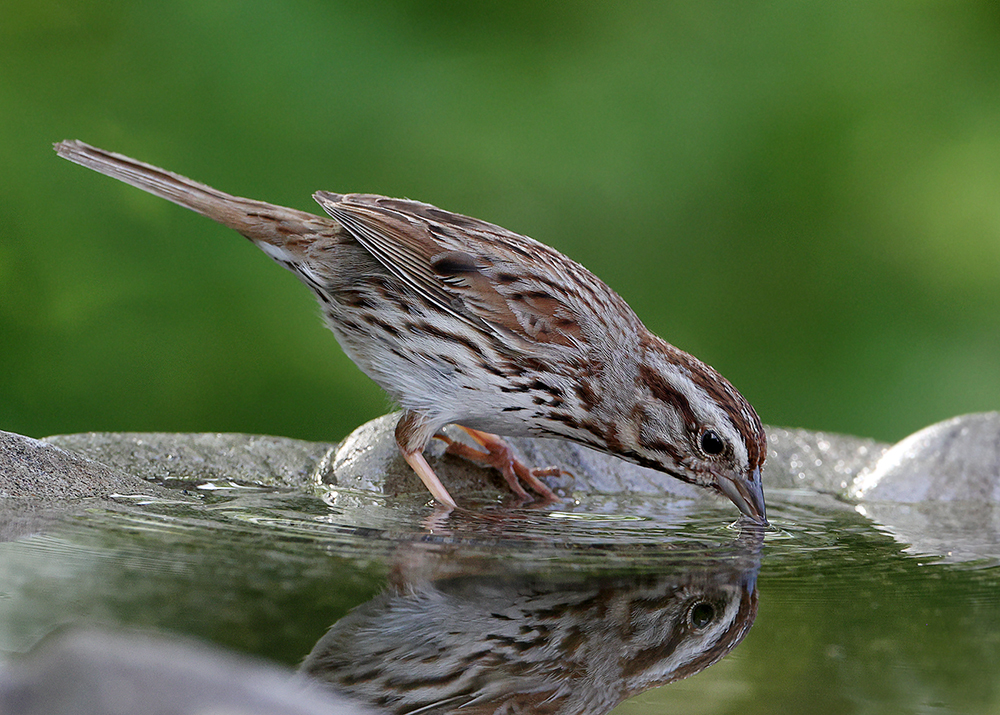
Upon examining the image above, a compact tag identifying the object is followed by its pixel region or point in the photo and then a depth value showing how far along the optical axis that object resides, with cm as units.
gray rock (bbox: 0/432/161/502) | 512
